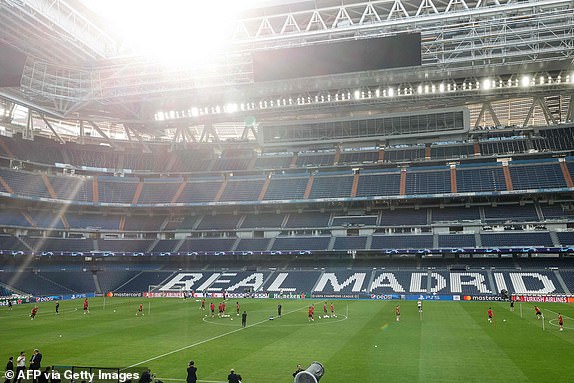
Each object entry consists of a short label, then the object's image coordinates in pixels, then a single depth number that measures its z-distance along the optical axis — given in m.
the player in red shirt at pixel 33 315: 39.08
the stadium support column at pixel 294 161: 82.34
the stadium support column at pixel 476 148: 74.27
